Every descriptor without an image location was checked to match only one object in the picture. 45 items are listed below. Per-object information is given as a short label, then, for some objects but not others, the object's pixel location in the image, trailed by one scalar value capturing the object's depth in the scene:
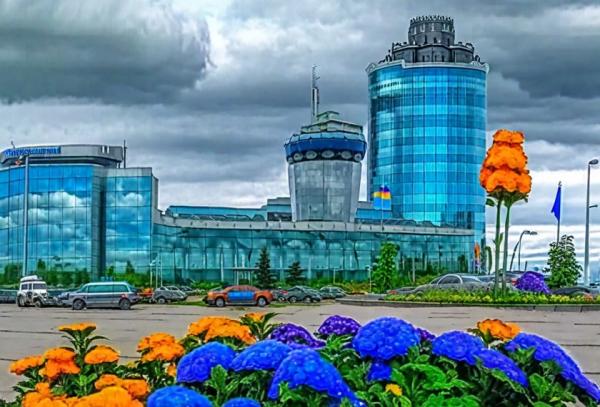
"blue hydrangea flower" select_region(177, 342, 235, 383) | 4.46
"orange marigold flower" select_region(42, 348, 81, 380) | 5.30
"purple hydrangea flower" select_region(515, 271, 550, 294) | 34.18
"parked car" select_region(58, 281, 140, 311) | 40.62
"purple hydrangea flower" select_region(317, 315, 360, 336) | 5.49
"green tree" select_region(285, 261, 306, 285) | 92.94
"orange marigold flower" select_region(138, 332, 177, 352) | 5.58
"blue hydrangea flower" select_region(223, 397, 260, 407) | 3.91
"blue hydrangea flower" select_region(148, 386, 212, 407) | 3.65
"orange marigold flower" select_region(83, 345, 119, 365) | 5.33
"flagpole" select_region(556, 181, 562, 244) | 53.02
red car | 45.69
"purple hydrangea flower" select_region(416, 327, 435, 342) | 5.18
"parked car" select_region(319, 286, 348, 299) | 63.43
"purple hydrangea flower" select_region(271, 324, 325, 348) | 5.36
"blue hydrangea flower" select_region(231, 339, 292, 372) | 4.34
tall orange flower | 27.12
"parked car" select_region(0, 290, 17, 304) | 56.47
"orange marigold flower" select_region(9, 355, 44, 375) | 5.62
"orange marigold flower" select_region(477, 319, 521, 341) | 5.45
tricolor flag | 96.21
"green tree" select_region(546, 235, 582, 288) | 43.31
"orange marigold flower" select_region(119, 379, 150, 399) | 4.41
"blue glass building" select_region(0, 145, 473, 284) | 85.06
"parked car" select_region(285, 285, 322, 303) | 53.06
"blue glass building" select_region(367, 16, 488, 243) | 154.62
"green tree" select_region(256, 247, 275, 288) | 83.38
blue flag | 53.19
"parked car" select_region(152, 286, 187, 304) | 53.62
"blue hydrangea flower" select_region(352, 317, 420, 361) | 4.69
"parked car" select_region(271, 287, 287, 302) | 53.81
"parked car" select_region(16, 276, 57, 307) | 48.88
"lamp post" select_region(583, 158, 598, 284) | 50.50
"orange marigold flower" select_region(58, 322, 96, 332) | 5.91
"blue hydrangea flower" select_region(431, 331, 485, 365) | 4.83
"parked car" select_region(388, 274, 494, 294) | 41.47
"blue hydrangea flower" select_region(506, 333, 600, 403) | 4.77
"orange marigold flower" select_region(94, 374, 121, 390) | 4.61
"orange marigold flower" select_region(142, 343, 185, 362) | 5.46
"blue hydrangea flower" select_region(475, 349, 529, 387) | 4.57
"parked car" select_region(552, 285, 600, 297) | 37.21
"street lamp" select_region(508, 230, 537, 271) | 86.12
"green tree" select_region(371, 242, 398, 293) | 59.22
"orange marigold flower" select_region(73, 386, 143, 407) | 3.67
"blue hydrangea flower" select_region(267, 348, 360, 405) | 3.91
